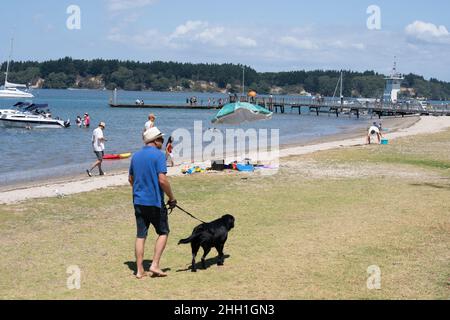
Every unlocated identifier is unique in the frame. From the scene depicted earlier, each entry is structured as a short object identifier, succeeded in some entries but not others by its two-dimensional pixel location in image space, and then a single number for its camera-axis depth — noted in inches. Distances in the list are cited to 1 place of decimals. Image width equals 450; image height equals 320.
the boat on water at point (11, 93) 4105.3
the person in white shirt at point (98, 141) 673.6
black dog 311.9
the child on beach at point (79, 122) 1959.9
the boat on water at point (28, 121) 1776.6
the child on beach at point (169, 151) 779.4
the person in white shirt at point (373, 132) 1168.2
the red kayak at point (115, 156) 992.6
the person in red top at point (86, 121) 1919.3
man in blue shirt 286.7
